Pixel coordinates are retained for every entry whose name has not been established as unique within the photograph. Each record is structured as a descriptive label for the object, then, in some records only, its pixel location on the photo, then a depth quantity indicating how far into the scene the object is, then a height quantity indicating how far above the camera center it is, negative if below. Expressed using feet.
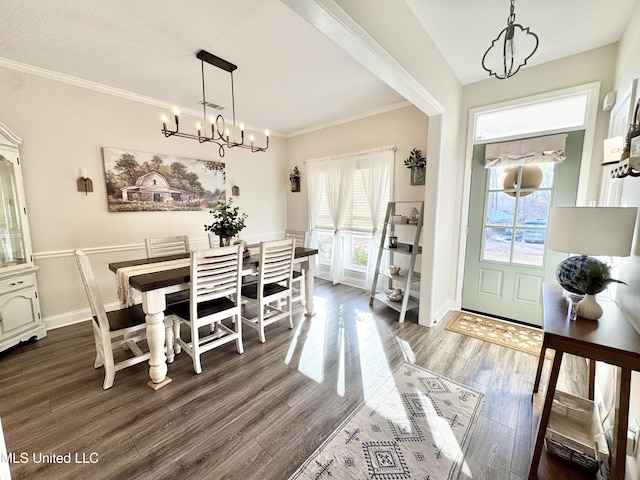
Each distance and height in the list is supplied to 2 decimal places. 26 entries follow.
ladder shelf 10.52 -2.36
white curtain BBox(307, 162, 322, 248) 15.60 +0.56
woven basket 4.50 -4.12
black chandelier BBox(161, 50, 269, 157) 7.88 +4.47
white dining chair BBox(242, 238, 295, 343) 8.69 -2.49
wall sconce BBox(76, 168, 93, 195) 9.96 +0.81
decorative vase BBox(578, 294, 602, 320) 4.74 -1.81
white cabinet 8.05 -1.58
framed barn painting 10.75 +1.04
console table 3.82 -2.11
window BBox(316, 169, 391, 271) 13.85 -1.02
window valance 8.68 +1.86
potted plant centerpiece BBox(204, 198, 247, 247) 8.95 -0.72
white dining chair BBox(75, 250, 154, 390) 6.28 -2.99
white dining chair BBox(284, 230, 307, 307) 11.21 -2.89
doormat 8.72 -4.44
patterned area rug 4.73 -4.61
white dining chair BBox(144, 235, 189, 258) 9.70 -1.53
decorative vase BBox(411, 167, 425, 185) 11.50 +1.32
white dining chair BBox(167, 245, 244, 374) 6.99 -2.53
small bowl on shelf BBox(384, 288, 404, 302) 11.47 -3.80
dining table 6.52 -2.37
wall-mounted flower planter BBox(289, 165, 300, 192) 16.63 +1.63
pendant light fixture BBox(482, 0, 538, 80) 7.69 +4.79
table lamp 4.51 -0.64
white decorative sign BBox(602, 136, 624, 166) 5.68 +1.22
